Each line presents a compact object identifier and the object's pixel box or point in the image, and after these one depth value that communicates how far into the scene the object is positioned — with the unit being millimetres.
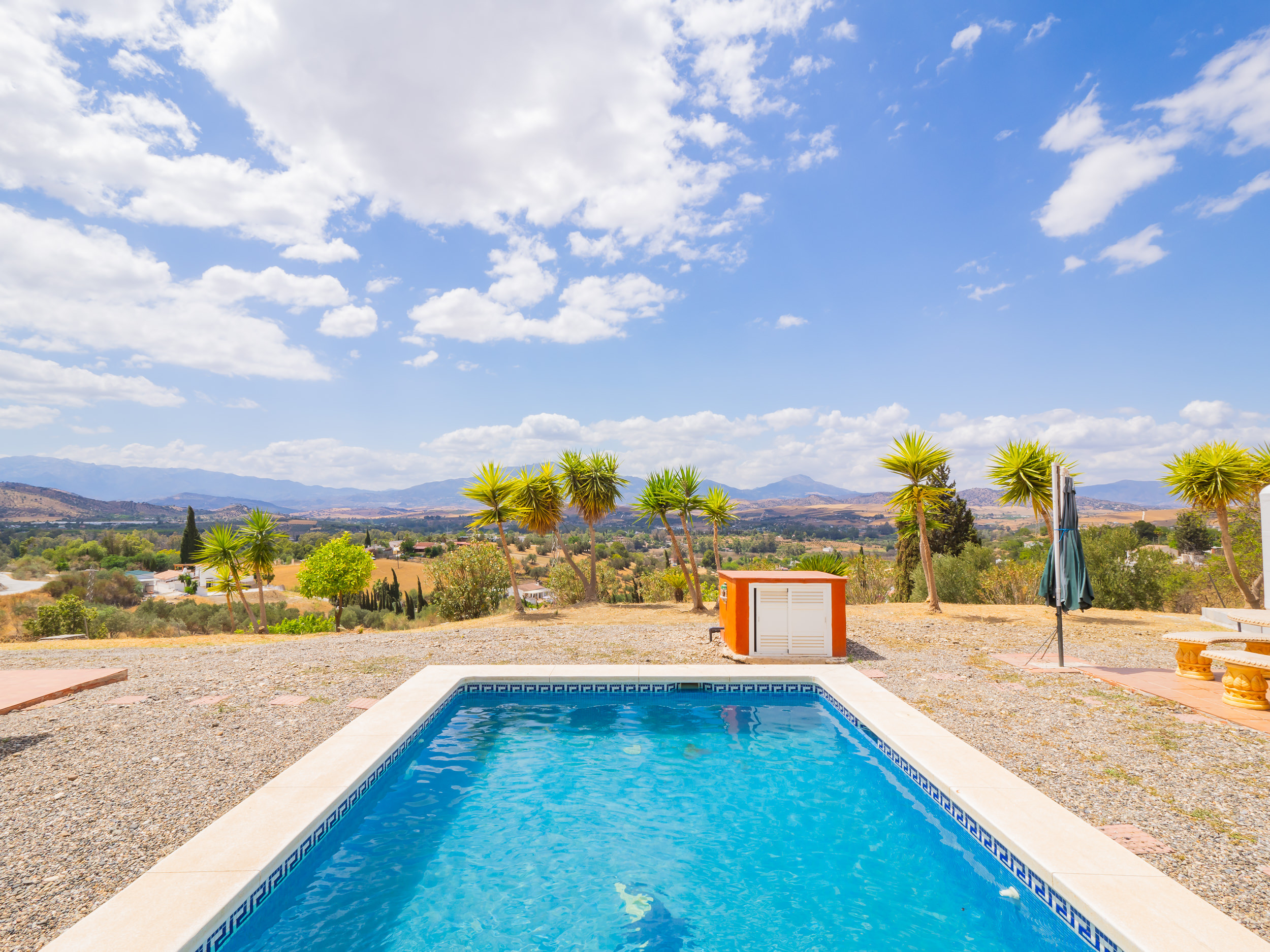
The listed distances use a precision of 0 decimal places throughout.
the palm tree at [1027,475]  13555
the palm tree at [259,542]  20922
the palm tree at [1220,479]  12508
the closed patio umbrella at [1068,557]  8641
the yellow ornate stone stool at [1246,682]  6227
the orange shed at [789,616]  9719
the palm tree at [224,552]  20344
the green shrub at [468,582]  19672
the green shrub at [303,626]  20078
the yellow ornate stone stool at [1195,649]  7316
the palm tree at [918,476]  13641
